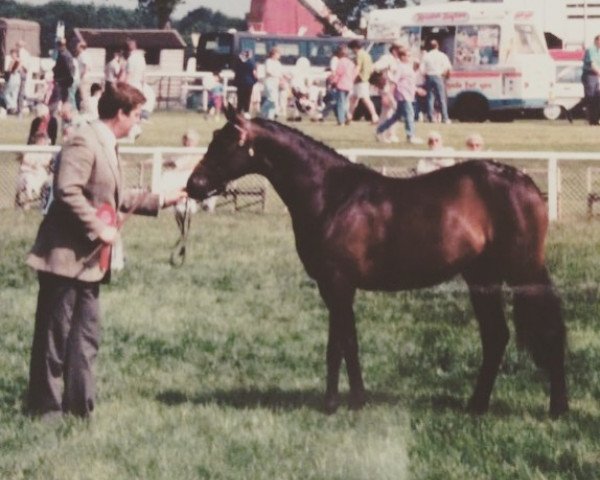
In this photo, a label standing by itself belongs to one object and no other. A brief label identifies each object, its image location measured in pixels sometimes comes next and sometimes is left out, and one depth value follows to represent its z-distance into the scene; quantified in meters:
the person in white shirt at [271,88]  30.02
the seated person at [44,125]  20.92
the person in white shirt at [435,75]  29.11
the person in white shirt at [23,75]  35.12
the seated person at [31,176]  19.09
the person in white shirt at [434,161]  17.73
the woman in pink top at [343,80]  28.72
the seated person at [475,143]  17.56
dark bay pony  8.03
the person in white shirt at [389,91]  25.10
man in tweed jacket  7.53
